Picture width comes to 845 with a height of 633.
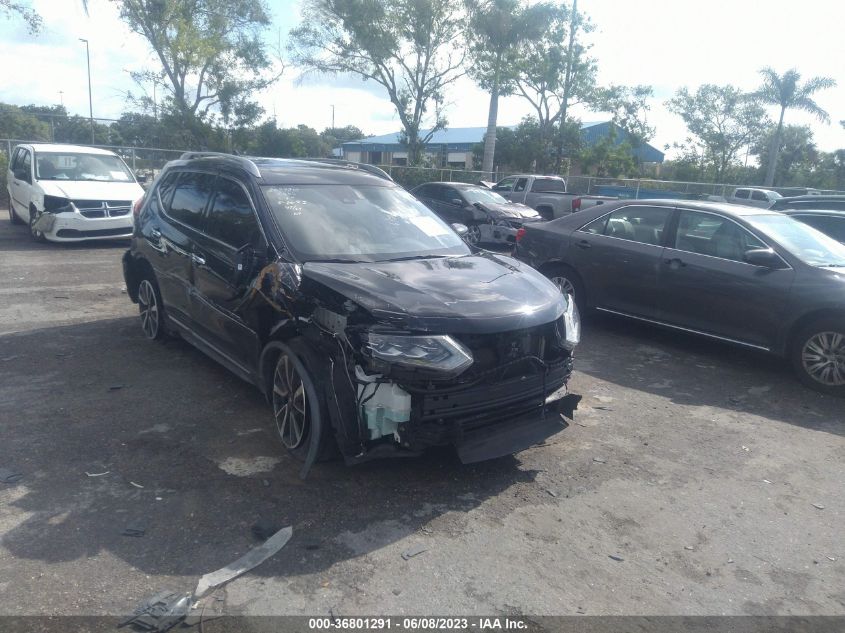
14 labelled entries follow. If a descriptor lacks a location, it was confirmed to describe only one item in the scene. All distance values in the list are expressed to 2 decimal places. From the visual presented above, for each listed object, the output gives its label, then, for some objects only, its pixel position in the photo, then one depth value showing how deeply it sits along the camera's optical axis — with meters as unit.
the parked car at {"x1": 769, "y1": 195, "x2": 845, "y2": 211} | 10.62
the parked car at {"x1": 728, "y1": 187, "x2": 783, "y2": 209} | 24.47
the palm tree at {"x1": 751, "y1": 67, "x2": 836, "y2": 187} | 37.53
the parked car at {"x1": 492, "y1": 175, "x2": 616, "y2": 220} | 19.02
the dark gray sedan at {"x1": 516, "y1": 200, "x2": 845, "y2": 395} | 6.21
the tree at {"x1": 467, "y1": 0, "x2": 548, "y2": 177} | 30.61
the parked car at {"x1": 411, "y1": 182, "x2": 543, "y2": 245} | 14.99
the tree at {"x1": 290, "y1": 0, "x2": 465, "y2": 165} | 31.23
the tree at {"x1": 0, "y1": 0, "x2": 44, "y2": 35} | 19.75
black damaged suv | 3.81
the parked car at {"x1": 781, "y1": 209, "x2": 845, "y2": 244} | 9.23
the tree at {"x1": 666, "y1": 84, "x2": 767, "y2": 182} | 50.06
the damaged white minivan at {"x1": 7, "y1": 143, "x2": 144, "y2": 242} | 12.80
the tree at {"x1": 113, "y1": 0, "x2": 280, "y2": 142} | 30.55
